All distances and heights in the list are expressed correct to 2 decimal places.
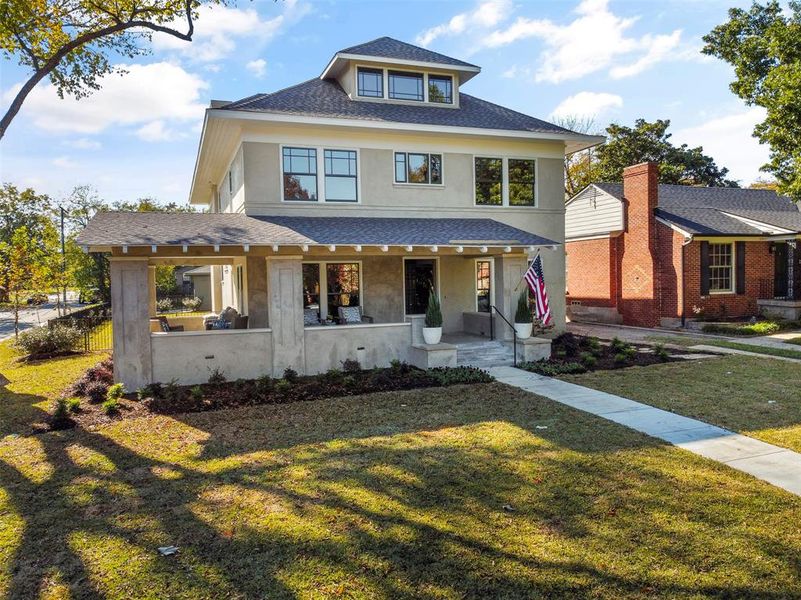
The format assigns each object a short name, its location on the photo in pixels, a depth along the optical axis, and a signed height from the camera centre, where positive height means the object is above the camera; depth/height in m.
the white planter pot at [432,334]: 13.09 -1.25
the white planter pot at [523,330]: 14.06 -1.28
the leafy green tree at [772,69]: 14.80 +6.83
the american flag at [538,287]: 13.65 -0.14
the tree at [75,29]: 12.29 +6.85
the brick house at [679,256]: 20.06 +0.86
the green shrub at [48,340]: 16.83 -1.55
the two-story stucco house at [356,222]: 11.86 +1.77
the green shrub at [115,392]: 10.16 -1.95
